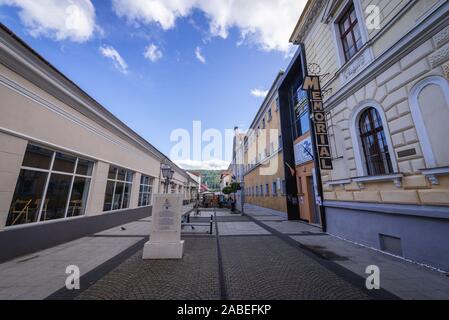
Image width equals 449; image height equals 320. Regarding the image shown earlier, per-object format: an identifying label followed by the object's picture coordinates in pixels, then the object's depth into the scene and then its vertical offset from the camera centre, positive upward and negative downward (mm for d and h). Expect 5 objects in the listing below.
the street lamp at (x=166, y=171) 10834 +1613
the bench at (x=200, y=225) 9841 -1471
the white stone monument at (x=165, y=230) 4961 -895
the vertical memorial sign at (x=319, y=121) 7442 +3289
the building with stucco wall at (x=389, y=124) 4066 +2130
